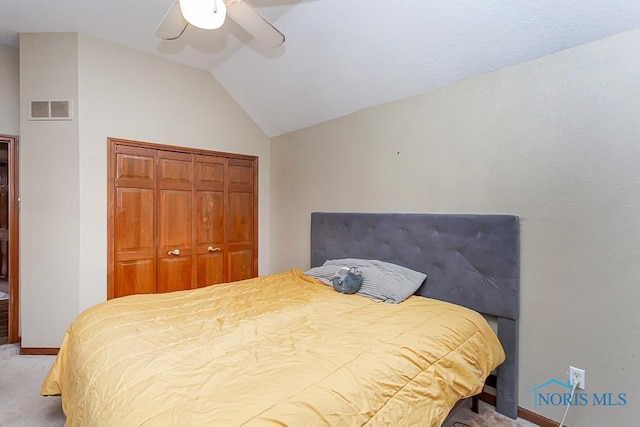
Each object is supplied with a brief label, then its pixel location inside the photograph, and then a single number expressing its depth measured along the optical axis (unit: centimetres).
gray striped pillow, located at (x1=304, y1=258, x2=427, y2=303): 227
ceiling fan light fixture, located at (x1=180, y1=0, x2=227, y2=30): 143
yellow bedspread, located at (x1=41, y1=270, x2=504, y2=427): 108
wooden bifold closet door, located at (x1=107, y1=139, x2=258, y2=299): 300
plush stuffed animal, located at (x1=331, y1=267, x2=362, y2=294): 243
